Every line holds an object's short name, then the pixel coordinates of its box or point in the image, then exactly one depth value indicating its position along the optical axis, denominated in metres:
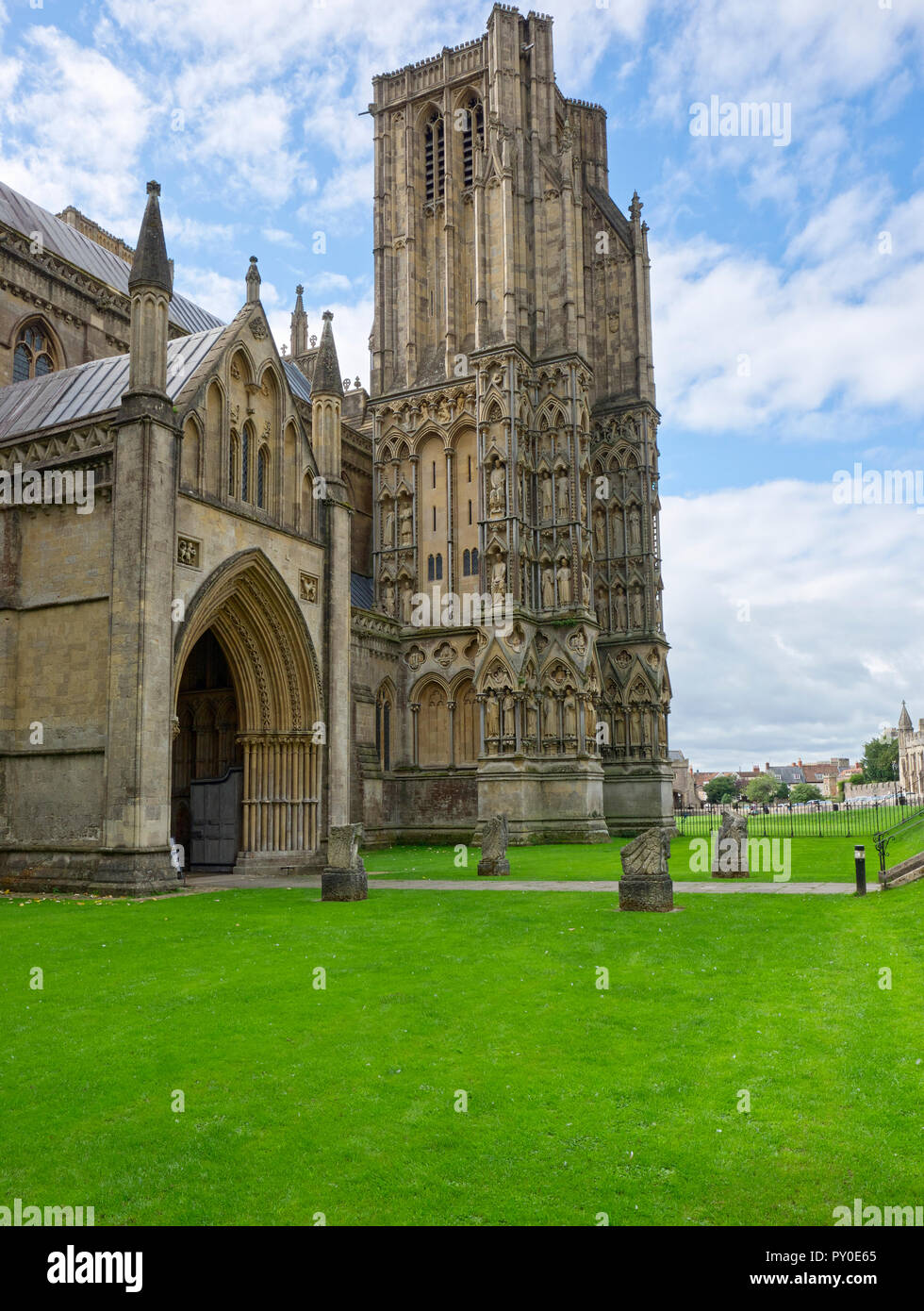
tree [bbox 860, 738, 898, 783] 130.50
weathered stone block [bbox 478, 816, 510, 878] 21.14
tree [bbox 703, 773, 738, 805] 143.50
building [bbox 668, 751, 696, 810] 106.79
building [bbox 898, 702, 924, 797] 112.81
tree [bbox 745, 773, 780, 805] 149.62
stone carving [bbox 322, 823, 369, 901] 16.72
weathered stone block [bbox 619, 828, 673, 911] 13.75
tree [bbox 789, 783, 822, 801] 146.00
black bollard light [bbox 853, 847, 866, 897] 14.49
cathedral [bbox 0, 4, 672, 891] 20.31
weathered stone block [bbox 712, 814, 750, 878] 19.47
